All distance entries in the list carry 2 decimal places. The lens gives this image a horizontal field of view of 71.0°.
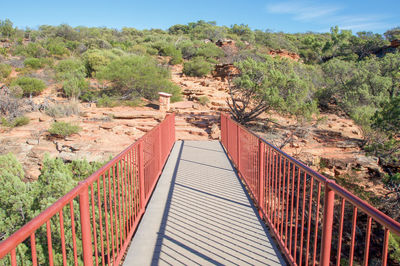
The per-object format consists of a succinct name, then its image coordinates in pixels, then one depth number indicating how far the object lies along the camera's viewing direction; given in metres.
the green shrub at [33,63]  26.03
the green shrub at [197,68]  29.66
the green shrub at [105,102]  18.41
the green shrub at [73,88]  19.22
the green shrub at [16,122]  13.15
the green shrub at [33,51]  30.62
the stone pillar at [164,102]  17.39
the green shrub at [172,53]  35.59
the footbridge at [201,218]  2.09
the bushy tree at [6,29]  39.72
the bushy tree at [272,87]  13.34
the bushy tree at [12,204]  4.80
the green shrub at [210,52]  35.17
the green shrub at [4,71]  22.31
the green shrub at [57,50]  31.36
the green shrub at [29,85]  19.61
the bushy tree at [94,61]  26.22
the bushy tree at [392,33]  42.15
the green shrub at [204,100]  19.77
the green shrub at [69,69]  22.28
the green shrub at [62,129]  11.84
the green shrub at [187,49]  38.22
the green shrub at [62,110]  15.16
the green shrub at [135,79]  20.11
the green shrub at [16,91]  17.85
